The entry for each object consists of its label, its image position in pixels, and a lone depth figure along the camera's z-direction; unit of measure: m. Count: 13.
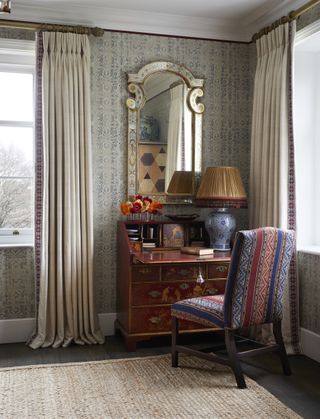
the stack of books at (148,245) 4.29
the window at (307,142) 4.09
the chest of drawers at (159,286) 3.91
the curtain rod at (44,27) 4.06
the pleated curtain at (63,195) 4.09
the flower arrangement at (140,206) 4.20
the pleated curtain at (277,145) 3.92
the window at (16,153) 4.34
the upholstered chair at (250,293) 3.17
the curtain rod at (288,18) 3.66
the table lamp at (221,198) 4.12
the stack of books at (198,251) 3.96
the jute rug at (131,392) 2.86
